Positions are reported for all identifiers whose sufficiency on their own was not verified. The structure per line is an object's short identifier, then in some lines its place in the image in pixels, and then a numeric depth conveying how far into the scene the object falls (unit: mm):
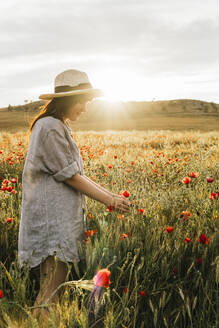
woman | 1974
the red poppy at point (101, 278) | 1079
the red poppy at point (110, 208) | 1982
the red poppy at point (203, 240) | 1690
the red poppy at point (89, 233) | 1910
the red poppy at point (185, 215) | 2033
